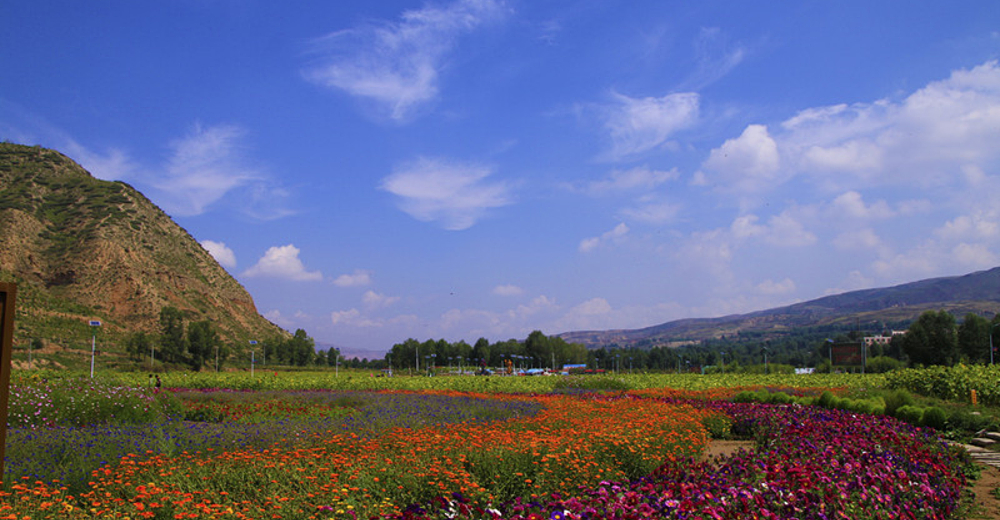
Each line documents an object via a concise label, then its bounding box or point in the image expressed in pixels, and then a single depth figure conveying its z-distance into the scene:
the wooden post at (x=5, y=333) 4.31
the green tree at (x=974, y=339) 71.94
